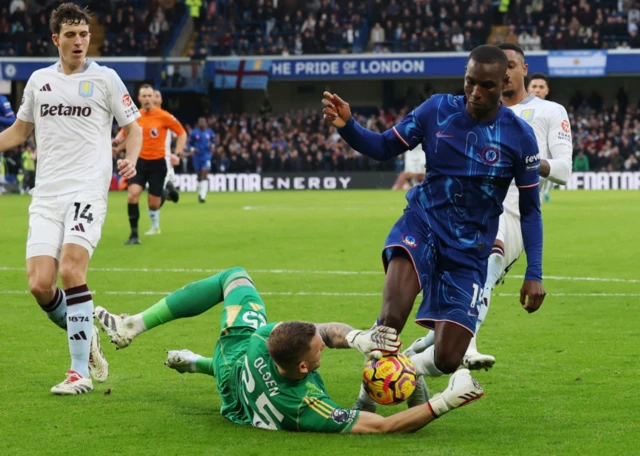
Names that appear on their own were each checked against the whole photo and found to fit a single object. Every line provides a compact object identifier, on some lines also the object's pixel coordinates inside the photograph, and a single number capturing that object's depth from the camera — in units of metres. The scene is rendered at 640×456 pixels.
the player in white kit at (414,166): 35.53
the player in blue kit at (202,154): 31.28
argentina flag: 45.06
